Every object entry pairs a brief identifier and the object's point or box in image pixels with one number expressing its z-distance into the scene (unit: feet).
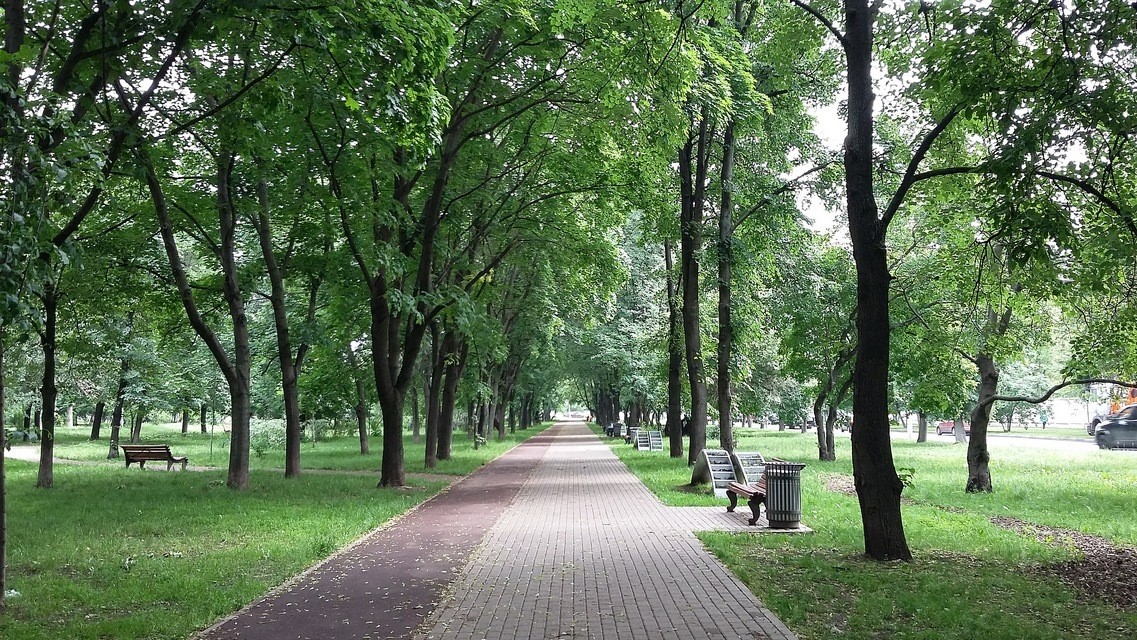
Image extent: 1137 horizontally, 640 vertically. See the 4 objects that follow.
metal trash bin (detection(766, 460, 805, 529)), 35.65
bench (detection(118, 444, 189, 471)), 74.33
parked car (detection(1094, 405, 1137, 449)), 102.27
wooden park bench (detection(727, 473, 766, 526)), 37.50
